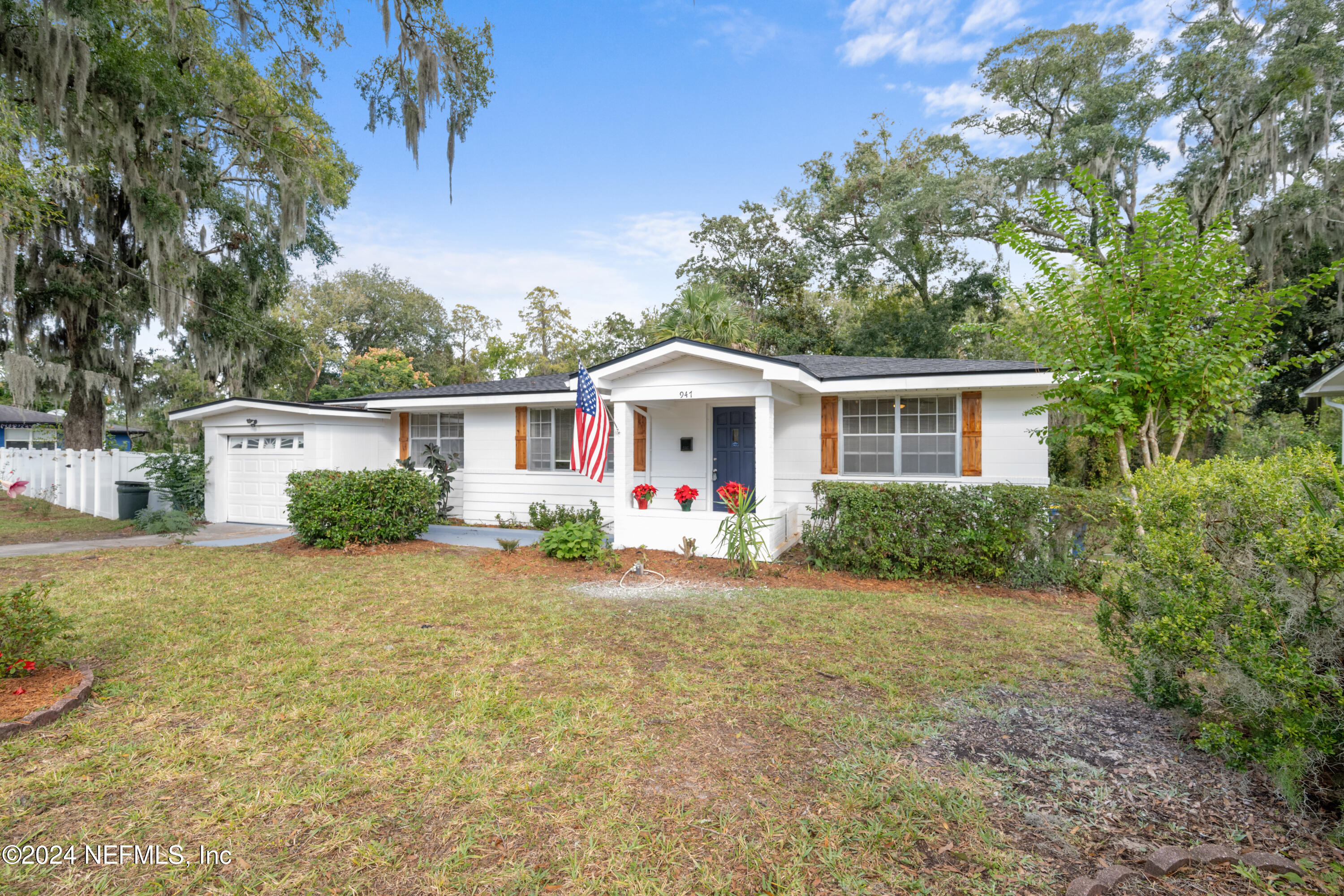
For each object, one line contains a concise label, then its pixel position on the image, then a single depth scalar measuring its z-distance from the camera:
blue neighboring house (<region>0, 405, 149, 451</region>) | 29.34
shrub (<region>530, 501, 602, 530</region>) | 10.44
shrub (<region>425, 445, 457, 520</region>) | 11.55
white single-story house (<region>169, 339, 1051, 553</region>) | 8.64
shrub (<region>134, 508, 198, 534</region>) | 10.48
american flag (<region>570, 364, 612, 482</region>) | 8.11
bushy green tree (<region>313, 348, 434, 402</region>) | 24.81
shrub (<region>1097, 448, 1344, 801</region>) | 2.27
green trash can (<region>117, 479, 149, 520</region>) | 12.07
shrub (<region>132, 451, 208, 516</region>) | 12.05
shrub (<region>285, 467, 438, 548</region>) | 8.94
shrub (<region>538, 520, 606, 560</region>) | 7.96
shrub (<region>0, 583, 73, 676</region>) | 3.53
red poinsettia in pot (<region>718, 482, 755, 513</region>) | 7.79
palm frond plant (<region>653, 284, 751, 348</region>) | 16.03
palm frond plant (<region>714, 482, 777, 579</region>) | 7.55
